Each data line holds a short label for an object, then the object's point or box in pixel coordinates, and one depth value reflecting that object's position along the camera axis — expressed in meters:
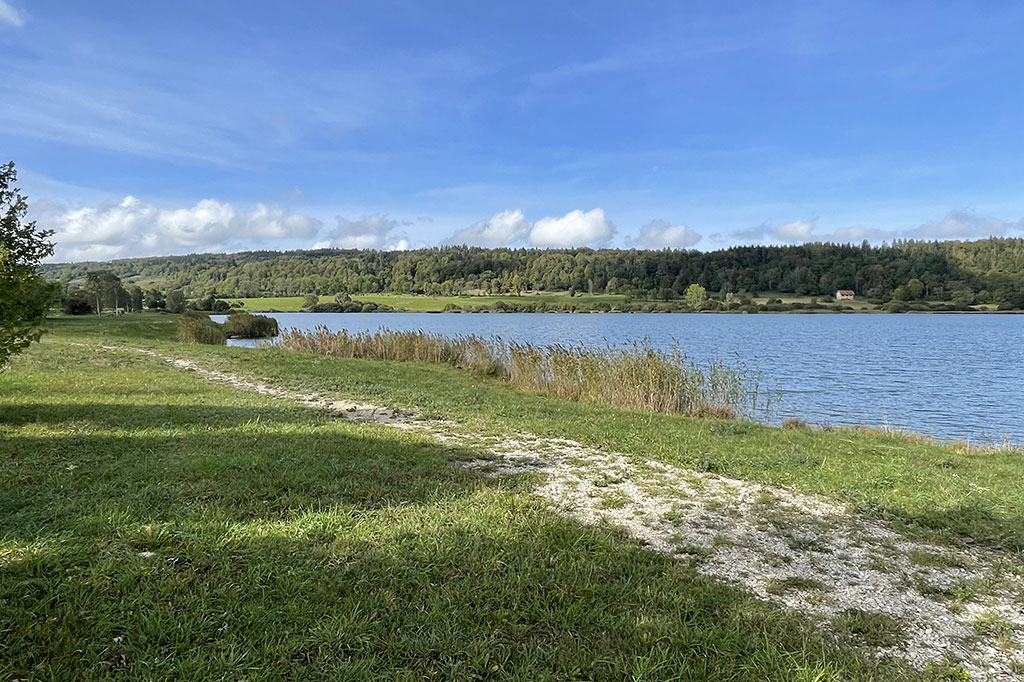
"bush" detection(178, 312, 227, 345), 28.50
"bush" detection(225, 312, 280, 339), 40.75
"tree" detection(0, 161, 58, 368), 8.05
